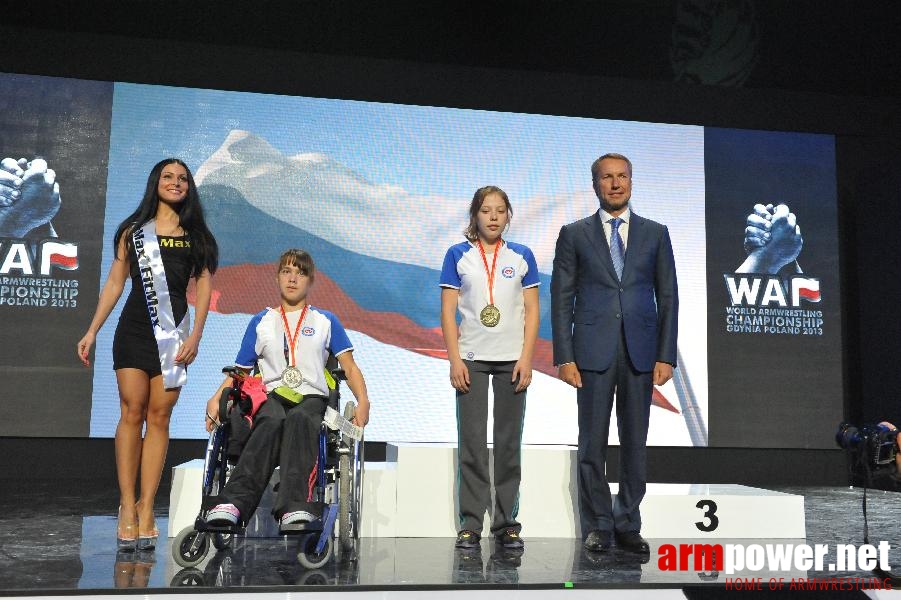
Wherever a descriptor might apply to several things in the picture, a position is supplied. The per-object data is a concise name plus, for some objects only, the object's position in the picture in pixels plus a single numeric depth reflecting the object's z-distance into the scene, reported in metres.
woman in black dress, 2.73
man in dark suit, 2.88
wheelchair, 2.36
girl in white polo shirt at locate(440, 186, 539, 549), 2.92
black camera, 2.16
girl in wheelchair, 2.35
